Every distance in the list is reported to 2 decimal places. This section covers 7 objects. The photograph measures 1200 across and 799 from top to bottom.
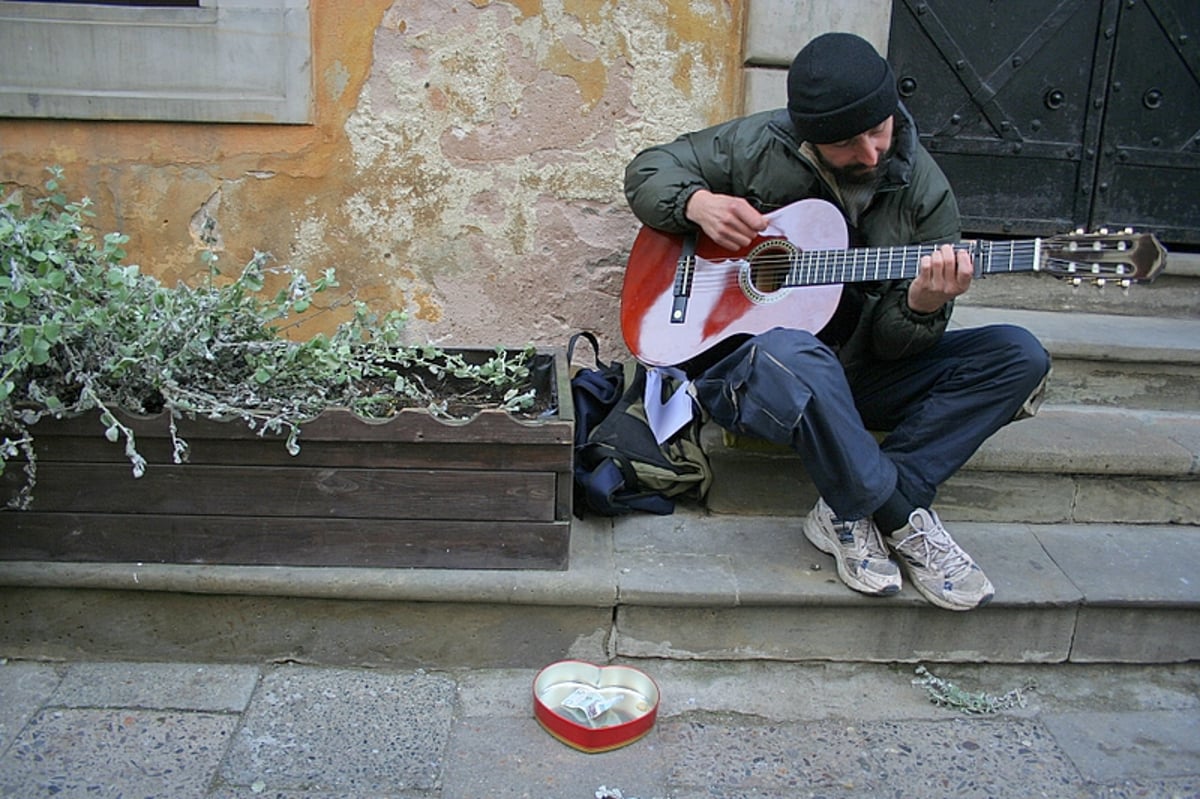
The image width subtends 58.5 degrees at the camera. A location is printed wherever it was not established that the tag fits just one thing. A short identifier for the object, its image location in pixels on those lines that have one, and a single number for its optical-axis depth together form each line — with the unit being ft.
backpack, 9.11
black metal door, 11.85
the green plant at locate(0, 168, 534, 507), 7.54
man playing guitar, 7.91
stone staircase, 8.10
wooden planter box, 7.87
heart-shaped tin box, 7.43
